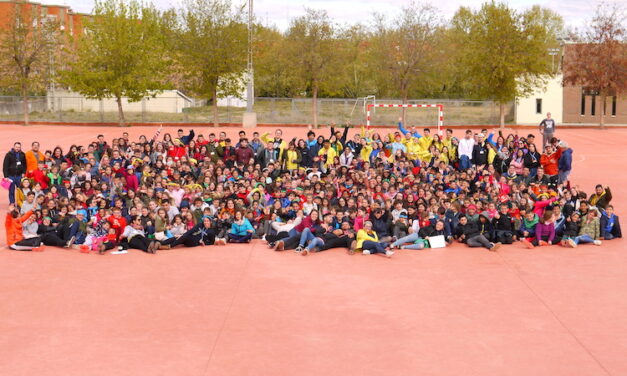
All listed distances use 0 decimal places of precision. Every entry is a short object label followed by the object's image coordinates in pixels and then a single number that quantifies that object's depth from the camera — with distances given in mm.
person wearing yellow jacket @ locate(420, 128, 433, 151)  18625
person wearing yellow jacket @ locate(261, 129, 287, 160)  18094
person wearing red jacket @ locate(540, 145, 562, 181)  16750
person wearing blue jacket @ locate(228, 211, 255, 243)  13766
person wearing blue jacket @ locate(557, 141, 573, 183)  16781
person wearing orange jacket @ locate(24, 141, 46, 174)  16578
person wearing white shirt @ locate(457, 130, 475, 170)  17750
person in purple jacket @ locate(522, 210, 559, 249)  13375
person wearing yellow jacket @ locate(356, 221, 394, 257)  12883
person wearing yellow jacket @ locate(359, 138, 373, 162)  18334
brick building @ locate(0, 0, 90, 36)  64438
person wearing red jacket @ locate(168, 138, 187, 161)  18125
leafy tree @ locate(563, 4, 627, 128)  44750
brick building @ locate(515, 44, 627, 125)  50562
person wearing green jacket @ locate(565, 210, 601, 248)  13359
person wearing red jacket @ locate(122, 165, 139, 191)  15852
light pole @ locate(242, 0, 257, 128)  40969
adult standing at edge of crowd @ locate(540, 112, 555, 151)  22781
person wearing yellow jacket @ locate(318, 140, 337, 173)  17828
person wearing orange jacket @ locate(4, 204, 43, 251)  12961
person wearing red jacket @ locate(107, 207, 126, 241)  13266
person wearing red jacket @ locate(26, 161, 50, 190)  15984
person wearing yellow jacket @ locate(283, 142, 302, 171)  17677
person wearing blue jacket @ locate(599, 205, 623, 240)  13727
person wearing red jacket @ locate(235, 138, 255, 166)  18000
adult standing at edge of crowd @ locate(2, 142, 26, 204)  16453
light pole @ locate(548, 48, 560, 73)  49656
